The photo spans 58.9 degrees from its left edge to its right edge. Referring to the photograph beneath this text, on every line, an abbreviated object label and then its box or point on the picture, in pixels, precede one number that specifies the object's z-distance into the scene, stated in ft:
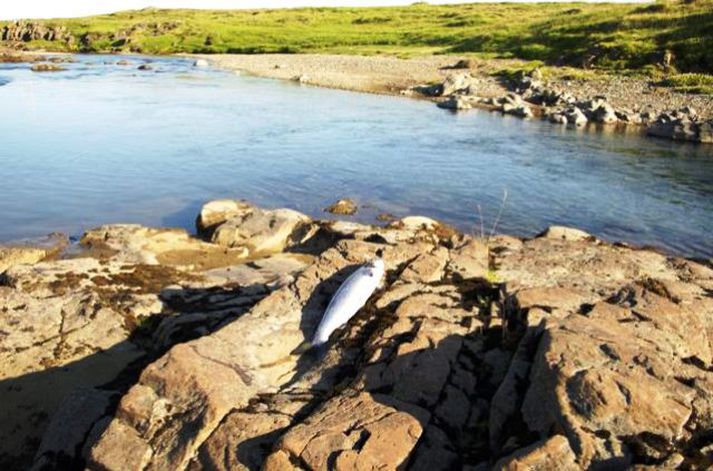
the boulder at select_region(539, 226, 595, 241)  48.73
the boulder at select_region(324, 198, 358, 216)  67.73
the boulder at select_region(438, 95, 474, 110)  142.57
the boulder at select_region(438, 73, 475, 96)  160.56
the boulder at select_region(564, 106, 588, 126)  123.57
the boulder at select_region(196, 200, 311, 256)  53.98
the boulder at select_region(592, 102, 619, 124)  123.79
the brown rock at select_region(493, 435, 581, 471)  16.52
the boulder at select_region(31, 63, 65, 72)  207.58
